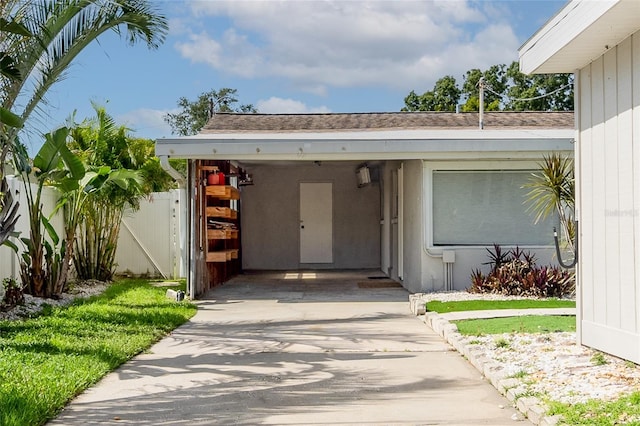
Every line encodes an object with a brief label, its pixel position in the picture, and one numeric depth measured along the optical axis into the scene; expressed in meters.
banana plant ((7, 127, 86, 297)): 11.26
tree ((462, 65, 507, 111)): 41.97
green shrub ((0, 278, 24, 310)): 11.02
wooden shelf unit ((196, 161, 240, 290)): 14.17
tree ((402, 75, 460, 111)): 42.44
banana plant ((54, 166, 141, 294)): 12.62
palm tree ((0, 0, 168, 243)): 8.98
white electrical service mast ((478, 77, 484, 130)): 18.03
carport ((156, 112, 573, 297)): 12.73
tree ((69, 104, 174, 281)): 15.55
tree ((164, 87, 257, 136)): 44.78
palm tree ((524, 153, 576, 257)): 11.26
